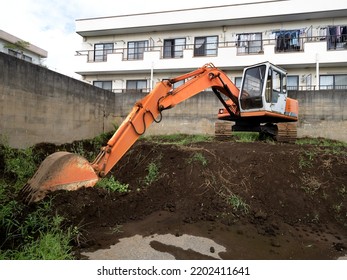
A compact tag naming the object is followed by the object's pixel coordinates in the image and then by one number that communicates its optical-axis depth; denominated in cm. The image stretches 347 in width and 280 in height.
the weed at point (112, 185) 458
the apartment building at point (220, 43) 1454
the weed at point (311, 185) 468
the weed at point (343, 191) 466
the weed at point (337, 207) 434
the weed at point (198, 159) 536
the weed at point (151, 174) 513
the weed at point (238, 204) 420
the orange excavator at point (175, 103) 372
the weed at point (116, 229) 351
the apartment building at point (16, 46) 2066
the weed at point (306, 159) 530
